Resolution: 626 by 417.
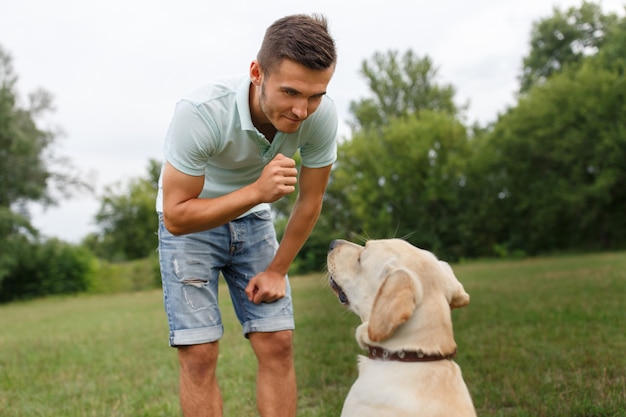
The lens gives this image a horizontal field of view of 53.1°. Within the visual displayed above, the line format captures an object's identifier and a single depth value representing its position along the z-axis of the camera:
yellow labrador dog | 2.87
